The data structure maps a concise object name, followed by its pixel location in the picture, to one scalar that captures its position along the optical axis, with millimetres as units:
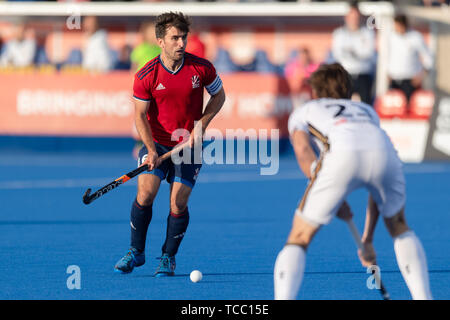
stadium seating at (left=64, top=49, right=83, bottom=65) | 19728
